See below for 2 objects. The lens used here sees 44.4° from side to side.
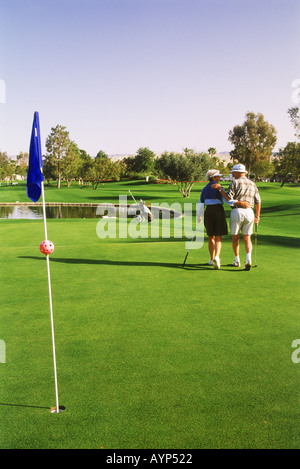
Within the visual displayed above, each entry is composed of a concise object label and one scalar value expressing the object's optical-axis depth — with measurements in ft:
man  25.52
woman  26.25
